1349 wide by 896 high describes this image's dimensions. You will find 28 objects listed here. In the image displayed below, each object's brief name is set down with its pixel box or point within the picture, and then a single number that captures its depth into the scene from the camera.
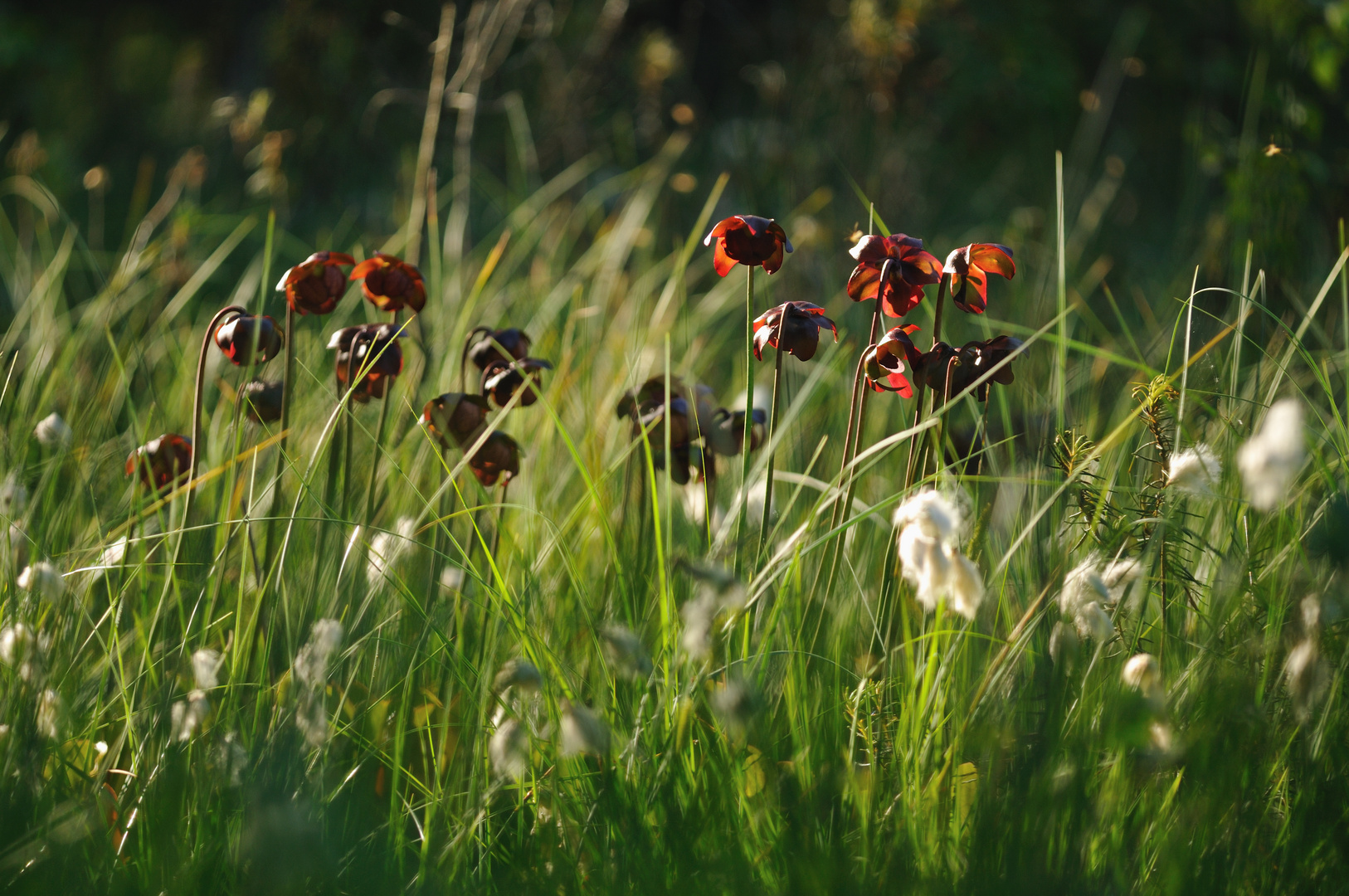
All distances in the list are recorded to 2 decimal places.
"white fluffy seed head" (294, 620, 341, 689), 4.56
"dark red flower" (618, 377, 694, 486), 4.75
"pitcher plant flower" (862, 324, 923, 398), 4.65
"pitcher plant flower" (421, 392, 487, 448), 4.74
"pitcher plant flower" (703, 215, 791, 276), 4.68
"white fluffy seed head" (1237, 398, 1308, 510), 4.45
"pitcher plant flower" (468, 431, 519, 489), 4.75
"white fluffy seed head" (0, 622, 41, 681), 4.60
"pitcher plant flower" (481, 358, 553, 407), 4.75
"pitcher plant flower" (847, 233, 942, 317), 4.67
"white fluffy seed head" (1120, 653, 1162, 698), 4.57
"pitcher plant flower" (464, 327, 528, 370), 4.79
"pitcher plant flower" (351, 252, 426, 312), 4.76
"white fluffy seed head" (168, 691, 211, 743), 4.59
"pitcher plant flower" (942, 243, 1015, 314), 4.67
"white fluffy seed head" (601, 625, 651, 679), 4.51
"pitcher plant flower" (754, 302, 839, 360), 4.67
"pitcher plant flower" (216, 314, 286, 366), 4.72
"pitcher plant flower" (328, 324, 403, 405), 4.73
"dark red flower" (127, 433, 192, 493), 4.77
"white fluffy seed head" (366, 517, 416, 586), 4.69
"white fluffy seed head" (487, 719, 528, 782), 4.53
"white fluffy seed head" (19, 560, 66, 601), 4.64
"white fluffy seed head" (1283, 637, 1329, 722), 4.51
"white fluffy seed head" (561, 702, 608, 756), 4.51
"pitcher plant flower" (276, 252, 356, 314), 4.73
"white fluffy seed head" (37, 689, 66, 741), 4.59
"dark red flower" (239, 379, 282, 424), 4.75
